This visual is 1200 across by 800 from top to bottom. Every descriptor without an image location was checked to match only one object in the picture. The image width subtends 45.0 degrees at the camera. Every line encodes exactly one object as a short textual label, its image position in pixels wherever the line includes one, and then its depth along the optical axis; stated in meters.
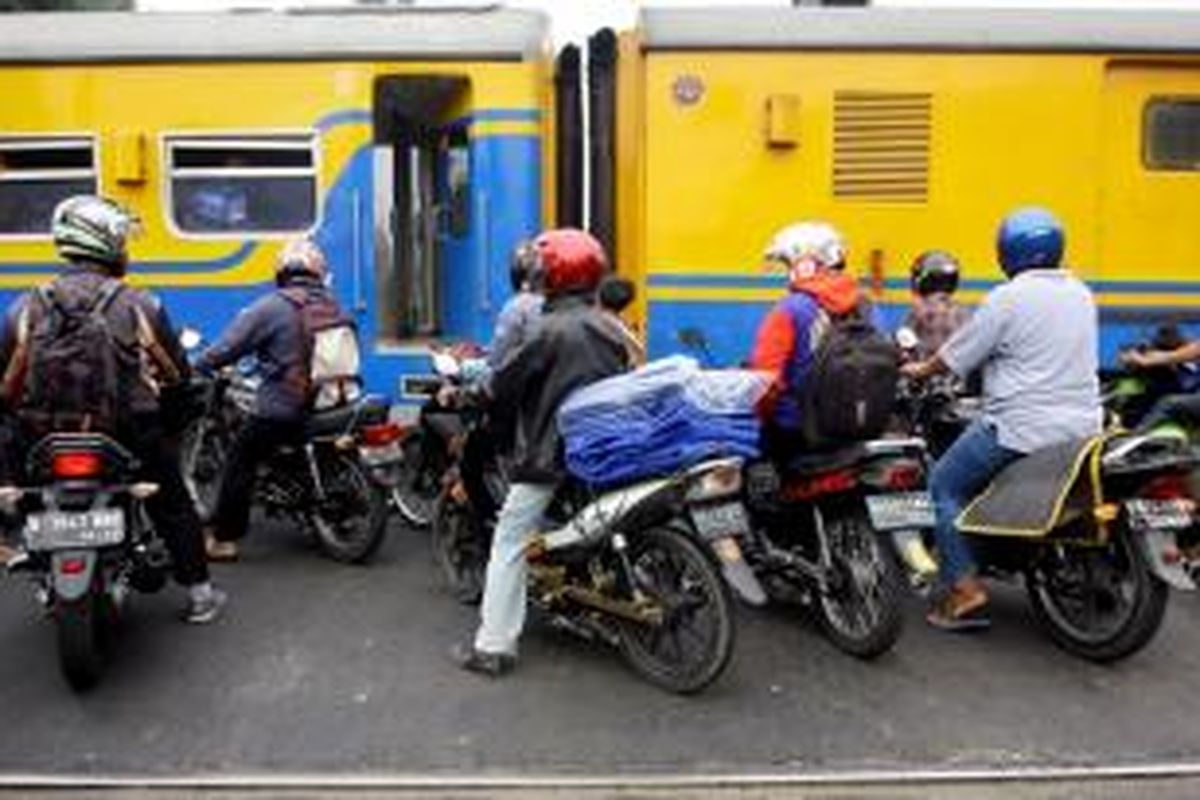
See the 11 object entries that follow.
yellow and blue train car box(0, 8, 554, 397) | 8.05
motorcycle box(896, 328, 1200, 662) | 5.26
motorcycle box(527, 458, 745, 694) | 5.09
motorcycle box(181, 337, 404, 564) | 6.84
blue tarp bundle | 5.17
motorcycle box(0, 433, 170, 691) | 5.09
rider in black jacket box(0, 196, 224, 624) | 5.39
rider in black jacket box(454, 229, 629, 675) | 5.33
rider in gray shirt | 5.51
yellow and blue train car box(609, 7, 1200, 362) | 7.94
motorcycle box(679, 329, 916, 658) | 5.37
